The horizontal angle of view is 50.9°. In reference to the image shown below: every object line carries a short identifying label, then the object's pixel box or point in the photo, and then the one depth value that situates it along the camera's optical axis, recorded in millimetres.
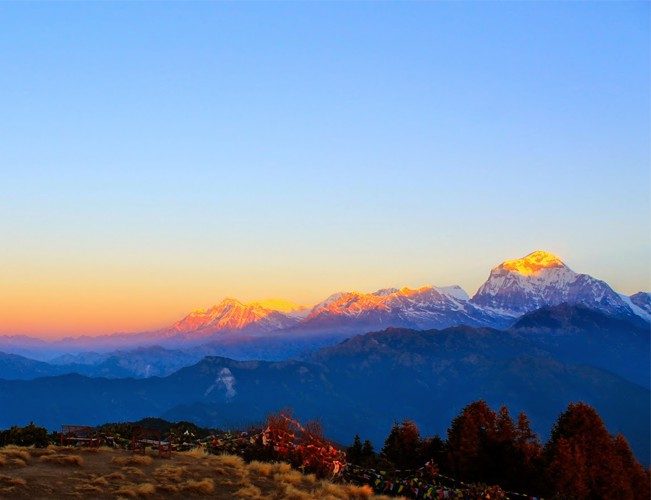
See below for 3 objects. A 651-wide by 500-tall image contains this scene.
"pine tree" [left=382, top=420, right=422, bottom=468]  66938
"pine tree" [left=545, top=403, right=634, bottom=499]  53531
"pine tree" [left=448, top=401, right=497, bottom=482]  58375
